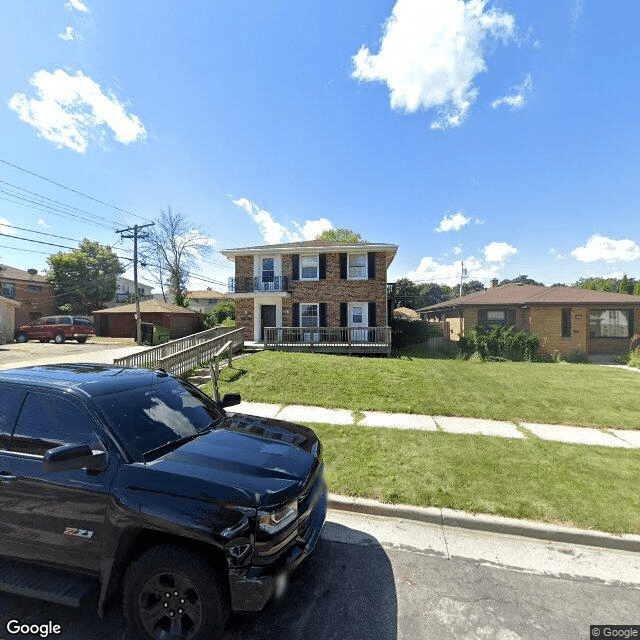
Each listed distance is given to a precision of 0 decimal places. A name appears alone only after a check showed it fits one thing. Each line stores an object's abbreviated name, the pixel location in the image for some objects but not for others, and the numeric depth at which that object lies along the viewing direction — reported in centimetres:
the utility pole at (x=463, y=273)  4229
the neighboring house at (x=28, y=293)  3112
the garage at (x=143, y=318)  2836
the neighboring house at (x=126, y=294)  4207
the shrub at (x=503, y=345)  1636
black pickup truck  203
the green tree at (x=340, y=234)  4278
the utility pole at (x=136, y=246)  2270
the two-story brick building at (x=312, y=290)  1738
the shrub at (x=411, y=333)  2026
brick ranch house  1739
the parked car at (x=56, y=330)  2473
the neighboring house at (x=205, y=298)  5722
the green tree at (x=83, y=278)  3528
